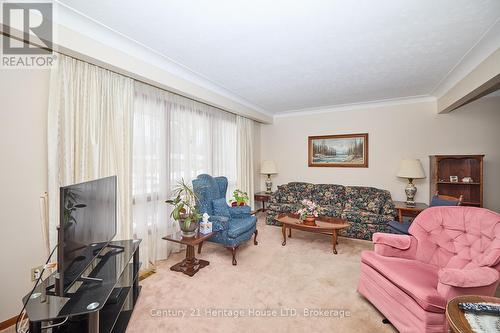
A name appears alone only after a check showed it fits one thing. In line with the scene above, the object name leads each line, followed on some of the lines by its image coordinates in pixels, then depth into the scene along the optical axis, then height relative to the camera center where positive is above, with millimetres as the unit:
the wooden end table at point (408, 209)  3788 -765
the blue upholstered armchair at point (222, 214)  3086 -743
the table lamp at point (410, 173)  3986 -135
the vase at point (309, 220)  3582 -890
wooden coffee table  3408 -945
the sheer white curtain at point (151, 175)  2949 -105
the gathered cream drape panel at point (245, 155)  5004 +286
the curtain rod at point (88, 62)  1823 +1101
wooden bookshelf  3711 -173
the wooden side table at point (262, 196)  5410 -746
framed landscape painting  4832 +364
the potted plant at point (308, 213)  3600 -786
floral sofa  3908 -780
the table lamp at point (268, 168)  5530 -38
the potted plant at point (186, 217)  2715 -623
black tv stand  1256 -822
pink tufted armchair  1579 -877
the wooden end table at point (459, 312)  1163 -864
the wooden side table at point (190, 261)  2701 -1233
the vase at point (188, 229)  2744 -782
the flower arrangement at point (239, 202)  3802 -619
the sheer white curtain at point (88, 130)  2049 +400
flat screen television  1261 -410
